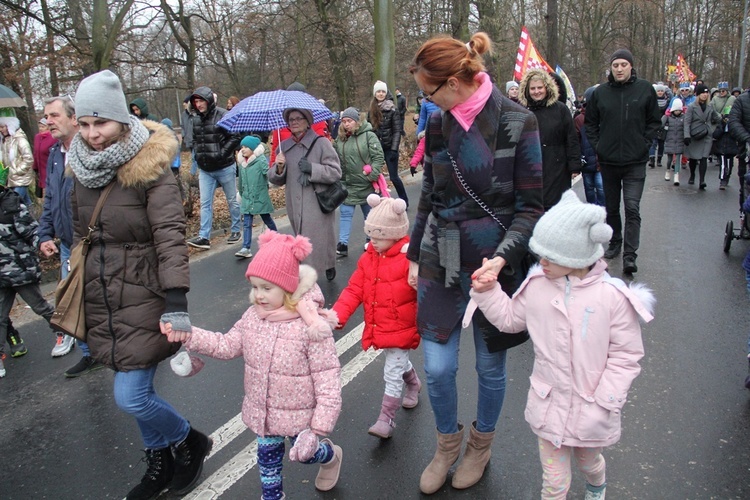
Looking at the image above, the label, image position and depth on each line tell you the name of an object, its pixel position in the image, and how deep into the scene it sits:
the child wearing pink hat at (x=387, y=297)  3.31
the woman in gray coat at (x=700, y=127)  11.05
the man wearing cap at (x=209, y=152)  7.96
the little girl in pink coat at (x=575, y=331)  2.29
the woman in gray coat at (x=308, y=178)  5.46
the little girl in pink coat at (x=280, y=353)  2.59
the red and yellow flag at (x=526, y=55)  10.56
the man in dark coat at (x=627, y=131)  6.00
